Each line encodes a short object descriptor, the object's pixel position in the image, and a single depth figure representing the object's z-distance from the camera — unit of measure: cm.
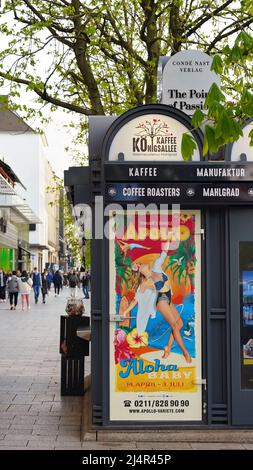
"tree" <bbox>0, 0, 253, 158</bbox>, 1308
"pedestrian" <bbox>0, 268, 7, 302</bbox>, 3407
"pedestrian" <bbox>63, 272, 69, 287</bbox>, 6677
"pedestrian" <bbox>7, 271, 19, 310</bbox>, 2870
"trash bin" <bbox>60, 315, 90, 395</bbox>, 958
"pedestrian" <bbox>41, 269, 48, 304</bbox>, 3482
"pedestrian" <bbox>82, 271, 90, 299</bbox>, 3678
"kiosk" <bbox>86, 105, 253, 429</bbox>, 712
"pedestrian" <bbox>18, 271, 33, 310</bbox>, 2888
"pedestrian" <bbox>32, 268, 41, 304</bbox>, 3500
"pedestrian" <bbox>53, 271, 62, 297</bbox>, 4468
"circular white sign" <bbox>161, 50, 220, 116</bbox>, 828
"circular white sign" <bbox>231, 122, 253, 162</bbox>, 728
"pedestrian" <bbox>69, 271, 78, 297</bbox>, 3040
